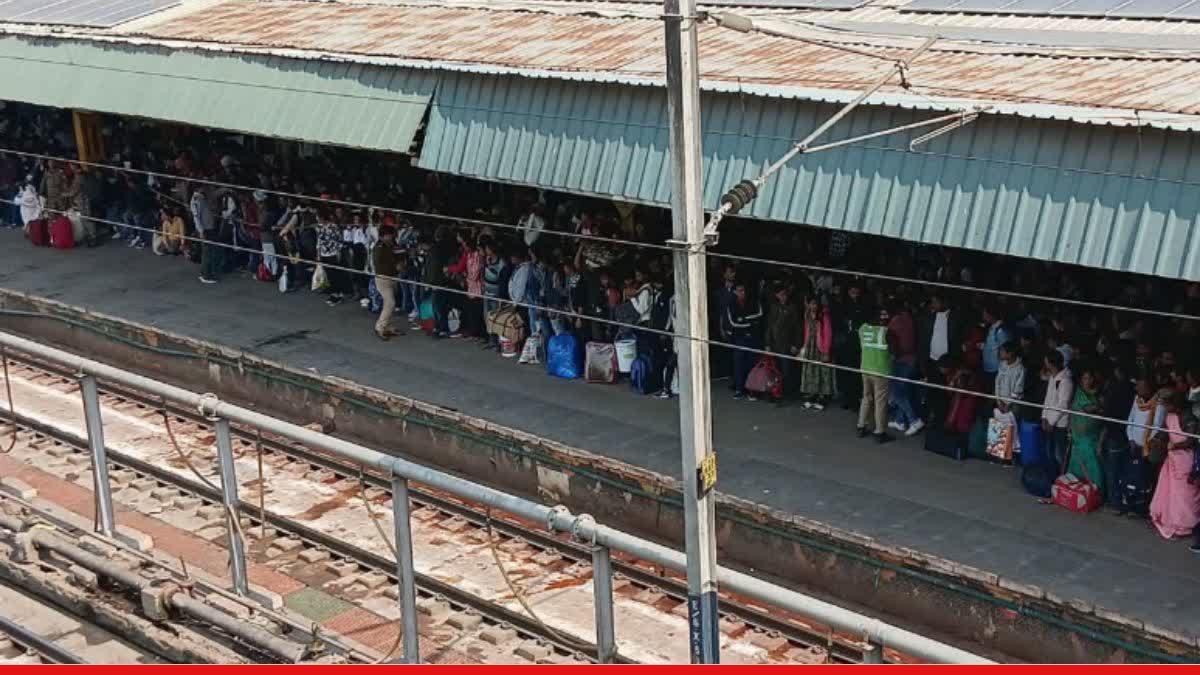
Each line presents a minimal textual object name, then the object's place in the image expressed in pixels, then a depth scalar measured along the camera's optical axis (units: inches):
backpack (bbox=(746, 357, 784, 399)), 686.5
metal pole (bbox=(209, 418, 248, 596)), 475.5
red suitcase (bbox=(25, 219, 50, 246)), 1060.5
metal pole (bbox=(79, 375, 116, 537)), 510.0
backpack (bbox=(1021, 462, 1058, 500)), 577.6
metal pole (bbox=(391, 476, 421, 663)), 417.7
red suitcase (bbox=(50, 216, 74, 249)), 1050.1
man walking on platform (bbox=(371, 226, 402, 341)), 794.8
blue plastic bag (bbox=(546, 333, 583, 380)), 740.0
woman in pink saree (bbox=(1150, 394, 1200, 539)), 518.9
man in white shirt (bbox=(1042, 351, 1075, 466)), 560.4
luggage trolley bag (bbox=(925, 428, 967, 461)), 618.8
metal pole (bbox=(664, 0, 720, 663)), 325.4
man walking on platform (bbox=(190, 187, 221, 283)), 932.6
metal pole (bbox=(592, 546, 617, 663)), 383.6
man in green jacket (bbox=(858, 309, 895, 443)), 617.9
